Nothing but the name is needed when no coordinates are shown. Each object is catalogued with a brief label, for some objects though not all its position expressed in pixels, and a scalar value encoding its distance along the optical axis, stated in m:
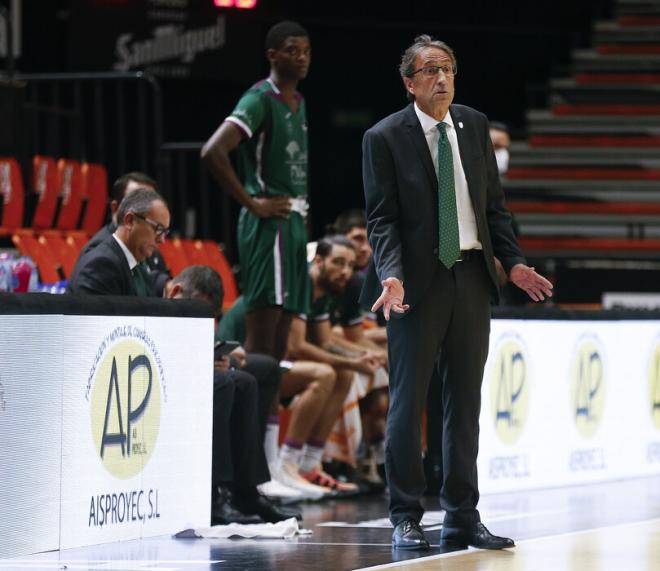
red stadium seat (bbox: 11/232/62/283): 17.77
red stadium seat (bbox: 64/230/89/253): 20.55
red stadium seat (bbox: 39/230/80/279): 18.51
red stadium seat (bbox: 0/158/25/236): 19.98
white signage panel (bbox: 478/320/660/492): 14.30
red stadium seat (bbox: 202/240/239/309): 20.62
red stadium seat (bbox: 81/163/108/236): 22.78
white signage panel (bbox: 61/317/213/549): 9.78
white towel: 10.84
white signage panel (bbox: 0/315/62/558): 9.14
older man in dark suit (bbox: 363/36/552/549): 10.04
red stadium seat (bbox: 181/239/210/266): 21.58
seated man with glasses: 12.97
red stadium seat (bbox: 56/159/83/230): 21.75
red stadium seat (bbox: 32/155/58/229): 21.05
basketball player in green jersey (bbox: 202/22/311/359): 12.80
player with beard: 14.45
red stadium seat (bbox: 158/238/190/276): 20.29
